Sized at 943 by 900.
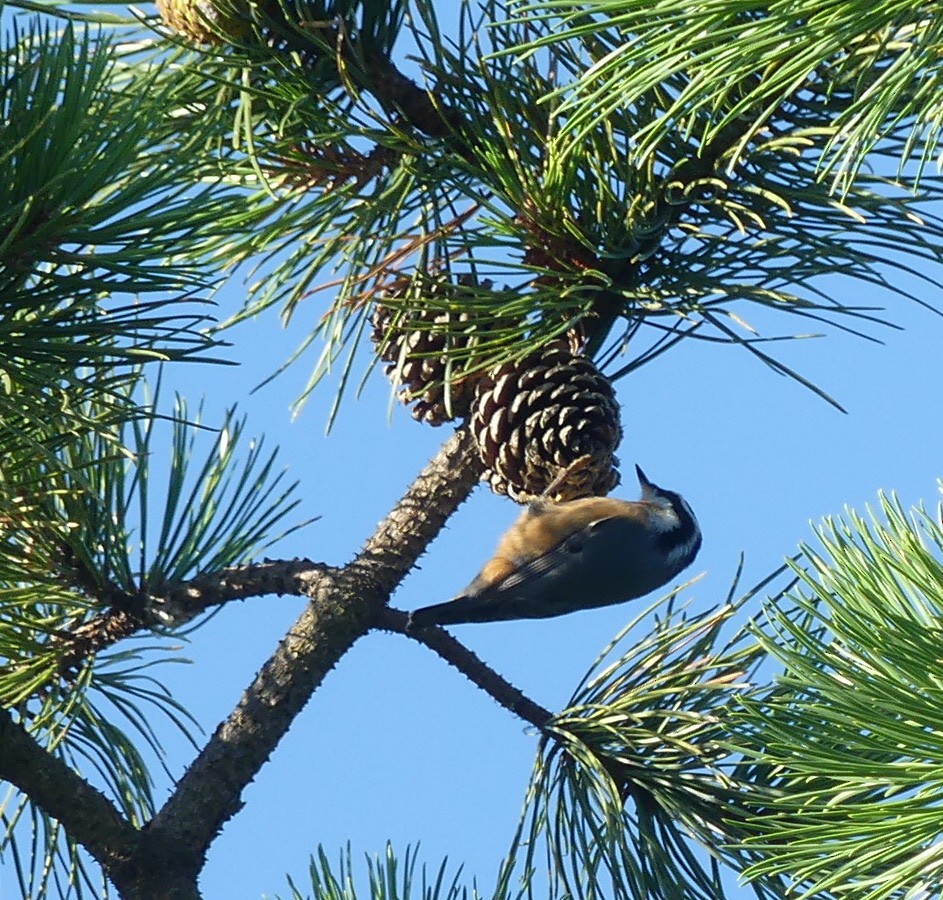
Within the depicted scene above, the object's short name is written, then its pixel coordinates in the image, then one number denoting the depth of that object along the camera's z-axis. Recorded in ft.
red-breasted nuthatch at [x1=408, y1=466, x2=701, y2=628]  18.99
